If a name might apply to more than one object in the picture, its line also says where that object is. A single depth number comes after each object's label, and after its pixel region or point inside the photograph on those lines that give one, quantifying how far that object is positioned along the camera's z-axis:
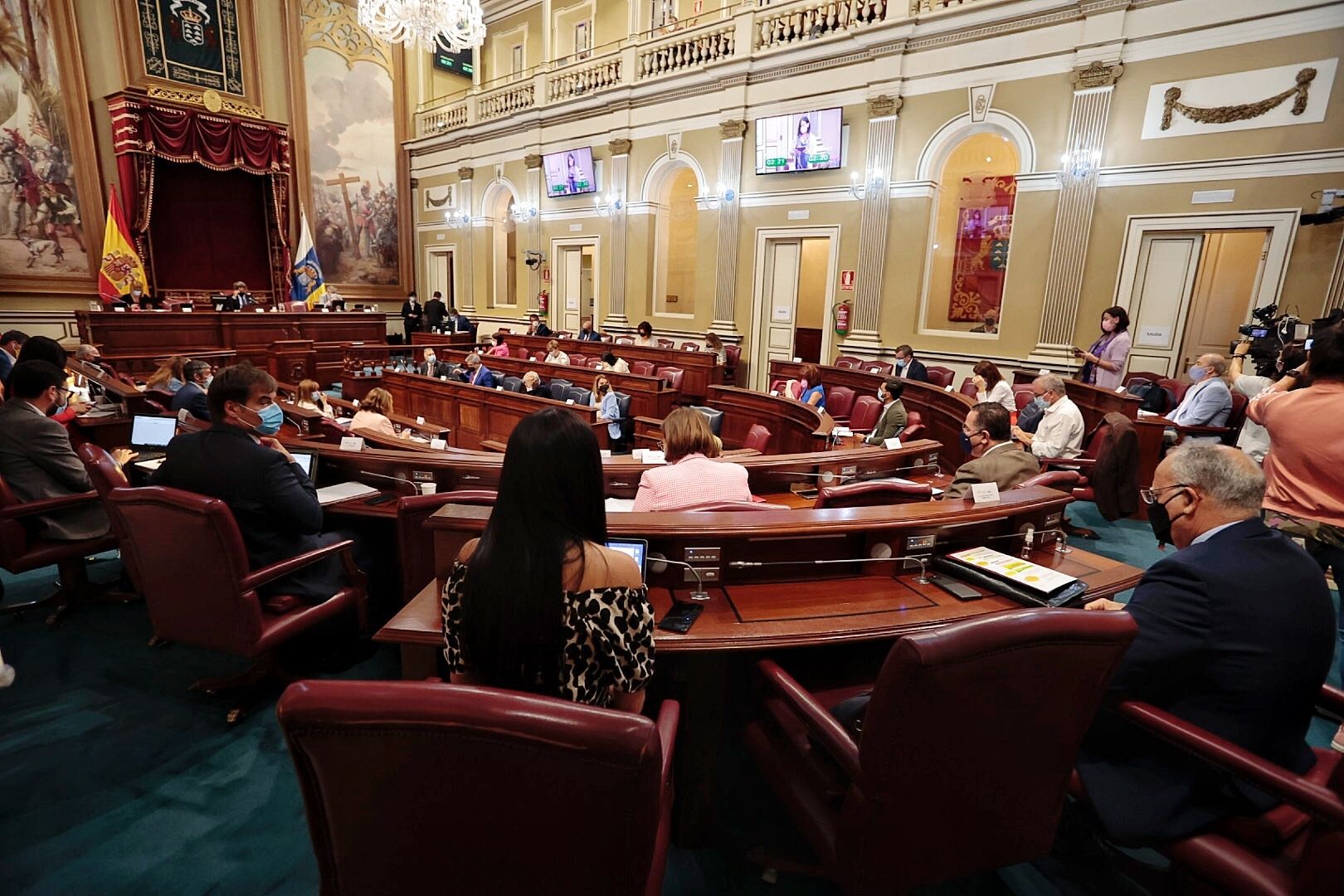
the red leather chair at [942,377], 8.52
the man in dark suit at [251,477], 2.44
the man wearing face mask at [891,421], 5.22
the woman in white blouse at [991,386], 5.90
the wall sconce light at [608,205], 12.63
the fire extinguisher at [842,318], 10.15
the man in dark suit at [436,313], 14.45
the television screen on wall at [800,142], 9.70
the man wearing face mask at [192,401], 4.98
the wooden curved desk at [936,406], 6.11
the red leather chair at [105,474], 2.61
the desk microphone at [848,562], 2.22
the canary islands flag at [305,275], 13.74
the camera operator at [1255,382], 4.23
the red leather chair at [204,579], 2.21
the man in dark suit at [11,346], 5.89
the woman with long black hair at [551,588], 1.30
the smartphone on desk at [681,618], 1.87
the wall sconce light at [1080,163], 7.76
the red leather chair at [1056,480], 3.06
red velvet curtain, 11.51
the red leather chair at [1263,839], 1.21
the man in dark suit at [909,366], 7.76
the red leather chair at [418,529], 2.41
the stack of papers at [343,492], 3.07
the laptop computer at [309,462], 3.31
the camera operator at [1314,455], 2.49
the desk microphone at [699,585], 2.11
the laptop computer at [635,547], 2.07
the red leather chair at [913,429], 5.13
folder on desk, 2.07
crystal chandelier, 9.05
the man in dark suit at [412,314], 14.55
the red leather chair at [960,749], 1.25
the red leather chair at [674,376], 8.58
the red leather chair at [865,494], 2.70
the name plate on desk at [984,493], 2.47
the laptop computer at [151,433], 4.16
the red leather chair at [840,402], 7.18
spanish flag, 11.41
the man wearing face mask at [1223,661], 1.48
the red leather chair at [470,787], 0.92
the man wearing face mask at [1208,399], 5.11
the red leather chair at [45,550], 2.89
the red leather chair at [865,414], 6.13
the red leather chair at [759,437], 4.98
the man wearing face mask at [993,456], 3.31
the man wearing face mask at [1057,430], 4.84
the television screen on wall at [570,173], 12.88
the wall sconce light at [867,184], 9.41
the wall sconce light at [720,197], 11.05
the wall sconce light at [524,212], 14.28
